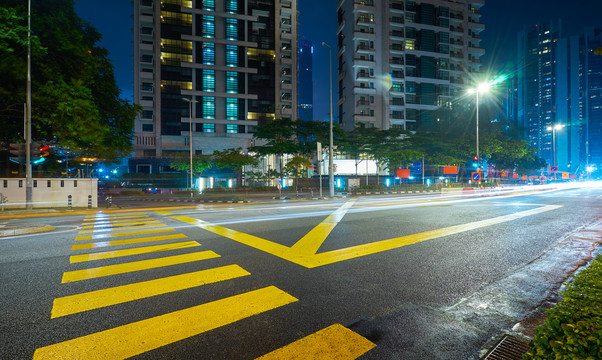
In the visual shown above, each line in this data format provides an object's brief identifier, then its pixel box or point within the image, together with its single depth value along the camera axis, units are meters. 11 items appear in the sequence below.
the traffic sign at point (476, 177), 25.20
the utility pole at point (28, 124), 13.84
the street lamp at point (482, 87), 26.41
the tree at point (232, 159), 34.22
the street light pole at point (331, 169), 23.65
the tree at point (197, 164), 37.03
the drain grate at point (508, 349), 2.46
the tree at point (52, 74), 14.70
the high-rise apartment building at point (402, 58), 62.31
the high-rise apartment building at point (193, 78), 51.72
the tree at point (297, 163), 33.78
